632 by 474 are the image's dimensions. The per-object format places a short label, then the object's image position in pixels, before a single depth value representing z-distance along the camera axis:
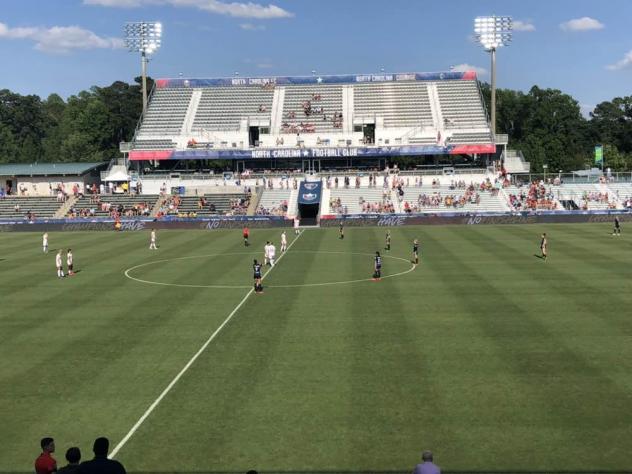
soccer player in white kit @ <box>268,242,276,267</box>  38.25
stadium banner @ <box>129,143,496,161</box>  84.19
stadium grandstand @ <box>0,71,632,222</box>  74.25
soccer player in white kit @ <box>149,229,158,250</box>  47.55
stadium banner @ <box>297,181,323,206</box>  75.62
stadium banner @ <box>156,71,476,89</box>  99.00
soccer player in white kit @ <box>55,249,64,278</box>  35.06
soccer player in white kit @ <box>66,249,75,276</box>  35.78
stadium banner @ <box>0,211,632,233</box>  64.88
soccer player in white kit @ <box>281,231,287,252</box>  44.73
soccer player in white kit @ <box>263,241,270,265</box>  38.28
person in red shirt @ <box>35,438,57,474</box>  10.80
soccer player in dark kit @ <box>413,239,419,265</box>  38.34
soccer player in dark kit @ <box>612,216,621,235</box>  50.24
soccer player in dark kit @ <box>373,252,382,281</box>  32.79
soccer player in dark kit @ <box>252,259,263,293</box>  29.93
